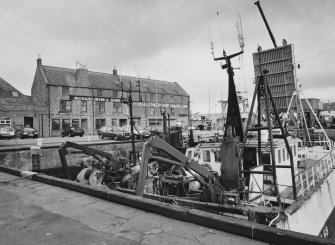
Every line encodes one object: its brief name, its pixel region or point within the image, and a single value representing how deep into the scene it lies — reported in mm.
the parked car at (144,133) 29828
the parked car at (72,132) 33097
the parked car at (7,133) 29688
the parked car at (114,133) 28595
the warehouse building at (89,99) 39000
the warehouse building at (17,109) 35531
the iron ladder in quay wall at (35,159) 18625
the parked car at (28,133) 32094
